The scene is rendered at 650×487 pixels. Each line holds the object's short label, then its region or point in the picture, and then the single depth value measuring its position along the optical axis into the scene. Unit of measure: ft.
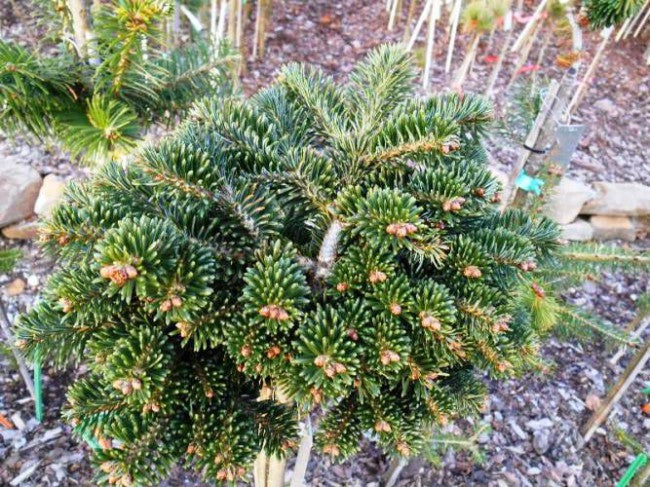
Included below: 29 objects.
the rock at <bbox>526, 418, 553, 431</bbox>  6.05
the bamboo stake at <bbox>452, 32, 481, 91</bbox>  6.47
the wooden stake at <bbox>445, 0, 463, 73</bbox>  6.31
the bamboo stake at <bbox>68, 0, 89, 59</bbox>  3.31
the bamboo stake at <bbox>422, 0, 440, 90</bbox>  6.62
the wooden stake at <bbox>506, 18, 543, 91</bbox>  8.73
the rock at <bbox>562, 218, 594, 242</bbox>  8.64
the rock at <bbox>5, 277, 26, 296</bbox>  6.41
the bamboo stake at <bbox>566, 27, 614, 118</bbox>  6.20
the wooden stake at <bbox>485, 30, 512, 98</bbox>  7.55
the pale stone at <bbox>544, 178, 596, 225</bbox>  8.43
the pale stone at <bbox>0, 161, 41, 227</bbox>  6.83
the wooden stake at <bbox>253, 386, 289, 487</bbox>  2.98
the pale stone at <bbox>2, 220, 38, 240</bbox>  6.93
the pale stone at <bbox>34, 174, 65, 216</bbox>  6.99
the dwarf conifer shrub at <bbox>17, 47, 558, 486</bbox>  1.65
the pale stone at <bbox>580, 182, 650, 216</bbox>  8.77
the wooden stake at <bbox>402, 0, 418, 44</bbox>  9.59
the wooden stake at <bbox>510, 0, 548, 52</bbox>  6.79
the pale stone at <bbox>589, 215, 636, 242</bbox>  8.91
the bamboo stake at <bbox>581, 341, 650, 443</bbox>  5.15
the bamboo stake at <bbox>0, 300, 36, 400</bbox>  4.63
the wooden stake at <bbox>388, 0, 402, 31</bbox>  10.44
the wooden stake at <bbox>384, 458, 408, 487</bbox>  4.73
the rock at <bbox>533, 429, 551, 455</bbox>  5.83
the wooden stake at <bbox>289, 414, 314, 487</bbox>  2.35
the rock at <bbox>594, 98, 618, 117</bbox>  11.47
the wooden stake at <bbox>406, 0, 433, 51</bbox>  6.83
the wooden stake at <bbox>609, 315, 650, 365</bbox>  5.82
